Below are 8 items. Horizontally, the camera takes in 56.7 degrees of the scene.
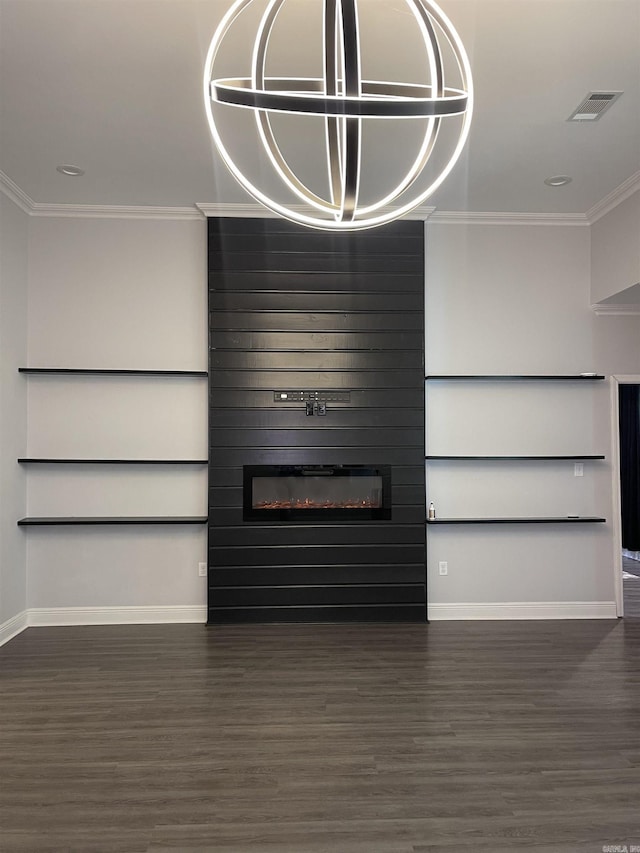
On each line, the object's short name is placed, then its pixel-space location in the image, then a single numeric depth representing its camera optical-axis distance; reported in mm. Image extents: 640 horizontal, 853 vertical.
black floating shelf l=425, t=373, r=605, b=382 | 4648
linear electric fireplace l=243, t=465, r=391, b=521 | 4633
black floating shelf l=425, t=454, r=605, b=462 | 4633
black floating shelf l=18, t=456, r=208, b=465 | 4457
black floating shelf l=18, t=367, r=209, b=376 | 4438
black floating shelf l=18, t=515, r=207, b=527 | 4391
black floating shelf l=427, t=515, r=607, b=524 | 4625
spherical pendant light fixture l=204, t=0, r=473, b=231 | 1632
